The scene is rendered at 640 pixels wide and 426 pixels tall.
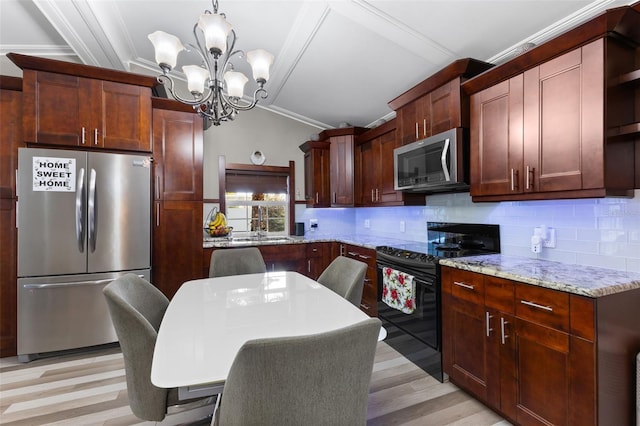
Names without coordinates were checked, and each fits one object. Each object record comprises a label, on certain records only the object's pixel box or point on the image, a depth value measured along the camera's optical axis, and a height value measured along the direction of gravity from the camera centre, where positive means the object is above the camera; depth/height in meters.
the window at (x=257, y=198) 4.10 +0.24
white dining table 0.90 -0.47
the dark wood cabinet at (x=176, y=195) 3.01 +0.21
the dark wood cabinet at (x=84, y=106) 2.50 +1.00
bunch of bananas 3.71 -0.16
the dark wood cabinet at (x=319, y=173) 4.17 +0.59
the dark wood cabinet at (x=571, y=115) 1.52 +0.58
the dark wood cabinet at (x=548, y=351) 1.33 -0.73
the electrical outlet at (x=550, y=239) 2.02 -0.19
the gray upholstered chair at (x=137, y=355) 1.18 -0.59
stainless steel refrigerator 2.46 -0.24
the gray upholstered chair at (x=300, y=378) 0.72 -0.44
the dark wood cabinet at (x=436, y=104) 2.29 +0.97
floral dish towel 2.39 -0.67
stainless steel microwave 2.31 +0.44
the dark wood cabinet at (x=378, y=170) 3.28 +0.55
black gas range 2.21 -0.54
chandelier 1.62 +0.94
